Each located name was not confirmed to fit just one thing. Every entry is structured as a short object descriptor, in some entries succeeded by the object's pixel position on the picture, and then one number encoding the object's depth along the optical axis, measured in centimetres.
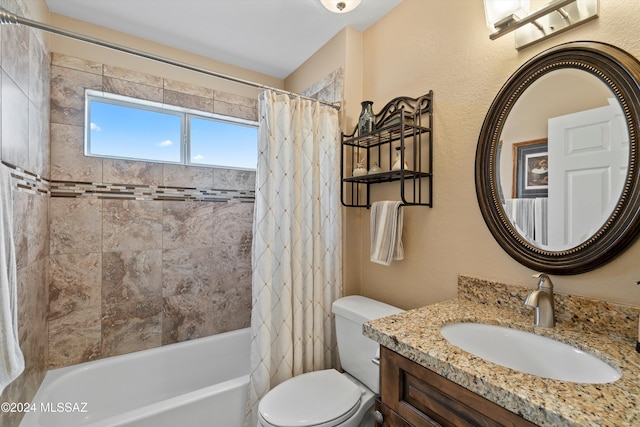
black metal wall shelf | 148
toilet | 122
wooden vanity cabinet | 67
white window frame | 193
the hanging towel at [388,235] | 153
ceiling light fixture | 159
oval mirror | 89
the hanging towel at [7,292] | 83
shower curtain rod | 102
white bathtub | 135
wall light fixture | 98
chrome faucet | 96
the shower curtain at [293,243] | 156
